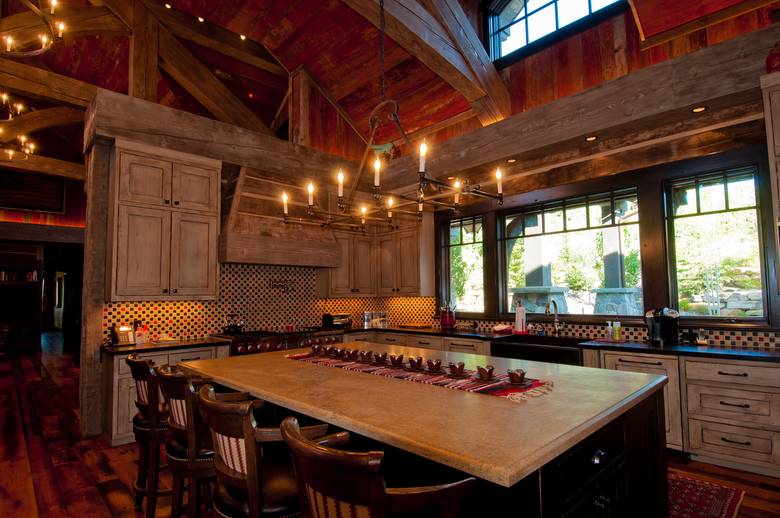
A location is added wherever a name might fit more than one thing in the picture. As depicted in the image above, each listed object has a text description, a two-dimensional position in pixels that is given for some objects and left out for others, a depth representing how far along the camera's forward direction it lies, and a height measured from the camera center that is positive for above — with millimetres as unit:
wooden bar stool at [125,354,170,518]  2411 -762
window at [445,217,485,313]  6031 +320
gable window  4547 +3068
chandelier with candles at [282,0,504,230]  2447 +614
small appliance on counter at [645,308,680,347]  3904 -405
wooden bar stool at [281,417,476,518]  1026 -513
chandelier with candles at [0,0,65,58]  3095 +2049
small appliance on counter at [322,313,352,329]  5977 -454
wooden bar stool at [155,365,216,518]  1959 -725
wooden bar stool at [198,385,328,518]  1467 -664
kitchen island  1283 -493
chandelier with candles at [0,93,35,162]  6887 +2491
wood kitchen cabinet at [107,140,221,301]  4125 +701
